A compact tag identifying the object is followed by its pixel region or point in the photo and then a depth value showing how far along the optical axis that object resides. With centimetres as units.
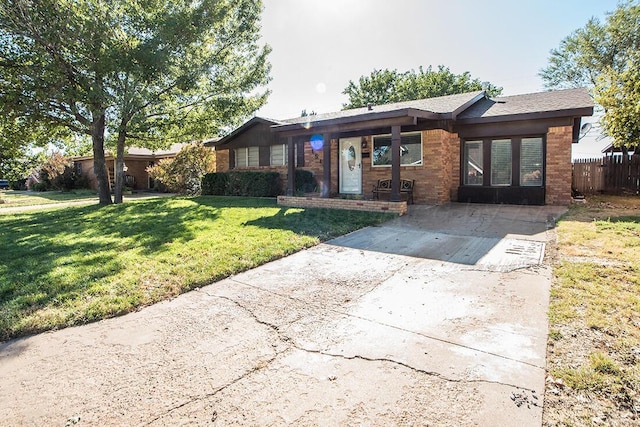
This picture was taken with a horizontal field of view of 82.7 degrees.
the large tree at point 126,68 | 1064
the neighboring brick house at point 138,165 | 2491
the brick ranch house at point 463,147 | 986
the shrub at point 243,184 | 1493
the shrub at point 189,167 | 1864
